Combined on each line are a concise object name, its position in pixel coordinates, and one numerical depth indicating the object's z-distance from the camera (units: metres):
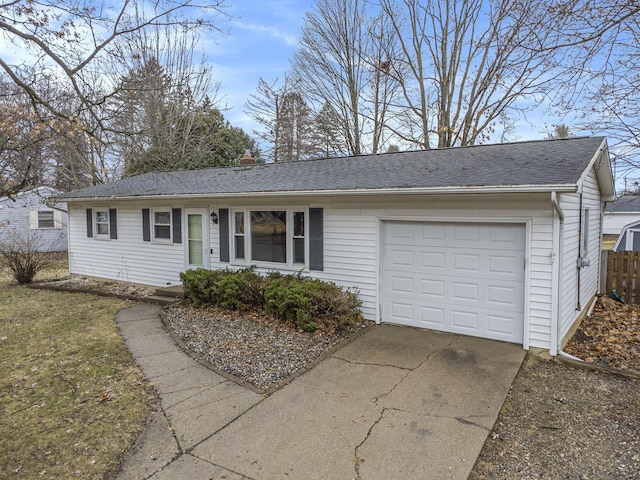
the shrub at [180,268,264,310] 7.59
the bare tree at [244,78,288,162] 21.30
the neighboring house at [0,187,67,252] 19.69
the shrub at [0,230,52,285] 12.16
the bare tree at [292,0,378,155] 18.05
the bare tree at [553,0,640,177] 5.78
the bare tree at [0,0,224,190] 5.74
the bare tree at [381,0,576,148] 16.08
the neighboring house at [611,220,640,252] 14.68
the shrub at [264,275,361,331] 6.57
